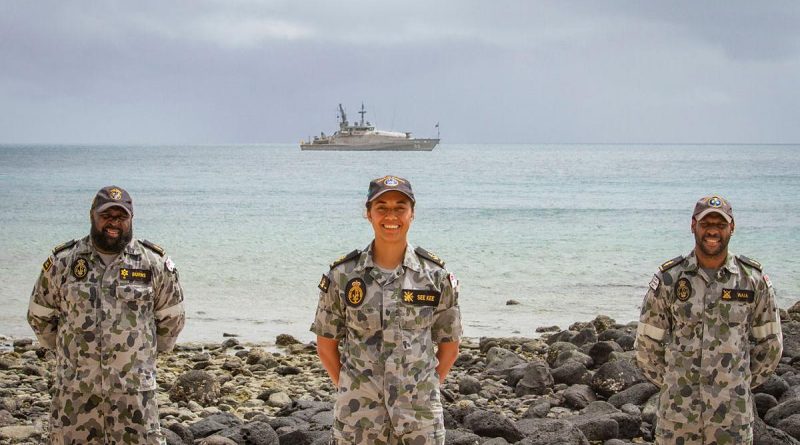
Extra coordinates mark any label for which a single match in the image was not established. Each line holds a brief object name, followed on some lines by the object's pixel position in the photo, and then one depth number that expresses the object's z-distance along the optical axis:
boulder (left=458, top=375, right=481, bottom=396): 9.66
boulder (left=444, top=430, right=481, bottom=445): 7.04
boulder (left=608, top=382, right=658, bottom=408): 8.62
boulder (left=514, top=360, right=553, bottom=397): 9.57
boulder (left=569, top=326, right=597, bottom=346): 11.98
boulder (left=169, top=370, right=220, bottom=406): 9.30
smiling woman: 4.39
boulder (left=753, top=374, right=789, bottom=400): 8.63
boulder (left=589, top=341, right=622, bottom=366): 10.68
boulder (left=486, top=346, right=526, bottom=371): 10.64
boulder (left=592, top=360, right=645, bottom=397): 9.07
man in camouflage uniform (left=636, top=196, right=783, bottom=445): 5.02
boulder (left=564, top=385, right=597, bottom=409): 8.92
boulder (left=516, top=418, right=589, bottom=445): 6.89
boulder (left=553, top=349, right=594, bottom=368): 10.66
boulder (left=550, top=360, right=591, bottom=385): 9.72
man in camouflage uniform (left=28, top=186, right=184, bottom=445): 5.16
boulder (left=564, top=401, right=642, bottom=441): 7.55
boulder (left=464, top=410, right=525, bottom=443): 7.31
